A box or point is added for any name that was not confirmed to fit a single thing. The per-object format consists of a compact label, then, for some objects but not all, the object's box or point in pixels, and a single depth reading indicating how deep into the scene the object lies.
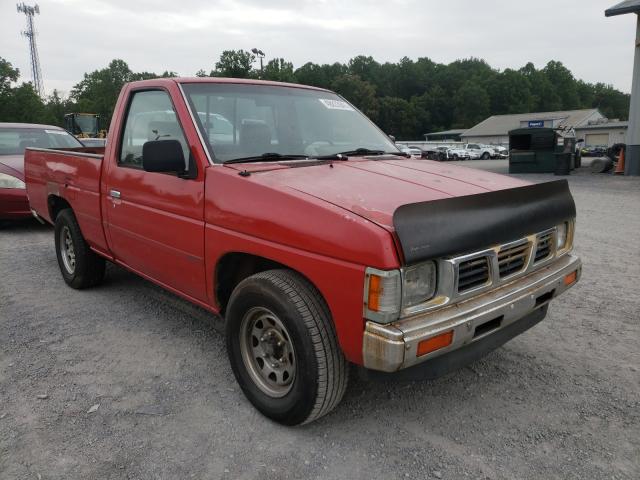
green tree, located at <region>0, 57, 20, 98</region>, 46.56
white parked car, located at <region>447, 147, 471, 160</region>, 44.72
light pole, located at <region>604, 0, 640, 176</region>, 17.97
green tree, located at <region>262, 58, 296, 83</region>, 69.86
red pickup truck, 2.14
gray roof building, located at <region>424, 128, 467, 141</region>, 89.81
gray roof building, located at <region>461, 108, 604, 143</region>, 74.40
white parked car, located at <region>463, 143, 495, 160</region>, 46.72
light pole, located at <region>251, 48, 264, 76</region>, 37.06
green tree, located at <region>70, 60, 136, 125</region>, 72.31
